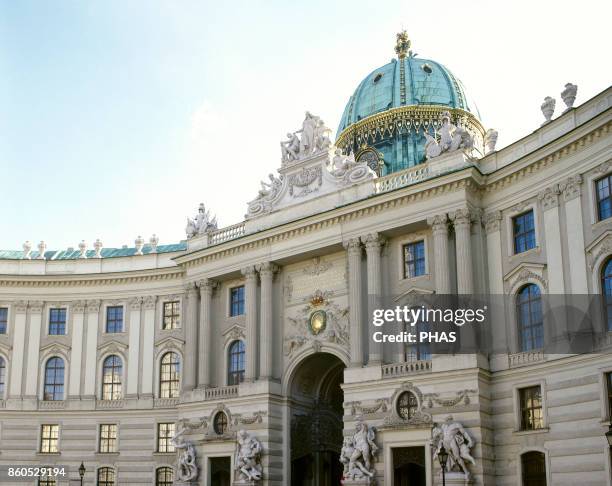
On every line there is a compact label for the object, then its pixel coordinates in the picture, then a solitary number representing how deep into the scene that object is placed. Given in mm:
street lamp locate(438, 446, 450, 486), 30422
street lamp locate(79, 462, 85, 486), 43591
